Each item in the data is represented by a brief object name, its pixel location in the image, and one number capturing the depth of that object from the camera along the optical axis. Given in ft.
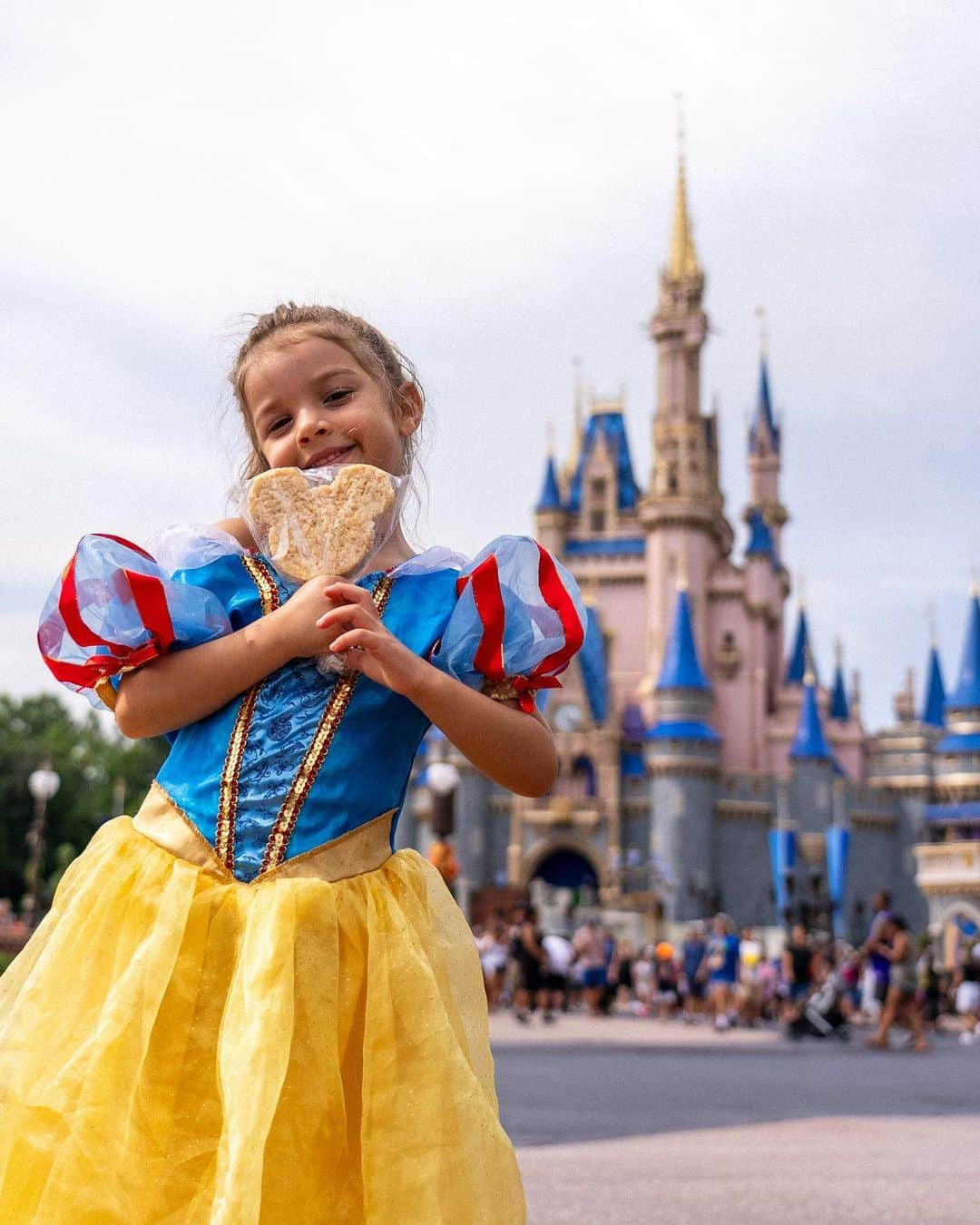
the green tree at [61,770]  150.92
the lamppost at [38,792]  71.61
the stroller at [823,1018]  52.01
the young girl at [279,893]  6.04
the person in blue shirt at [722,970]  62.23
